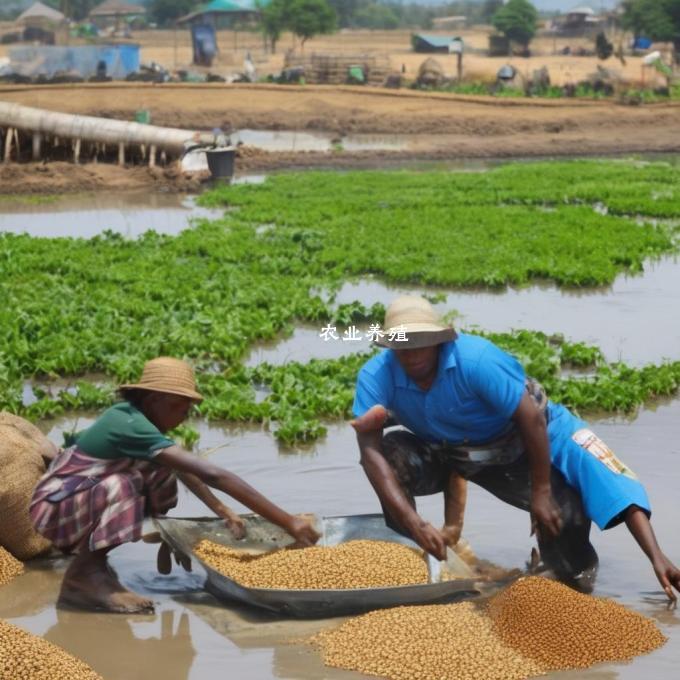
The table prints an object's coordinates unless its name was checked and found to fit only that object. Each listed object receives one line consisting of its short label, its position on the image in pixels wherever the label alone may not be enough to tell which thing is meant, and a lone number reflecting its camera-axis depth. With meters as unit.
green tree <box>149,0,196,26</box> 82.44
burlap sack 5.75
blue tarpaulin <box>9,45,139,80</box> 46.62
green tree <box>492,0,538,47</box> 64.31
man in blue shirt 5.15
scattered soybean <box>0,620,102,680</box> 4.29
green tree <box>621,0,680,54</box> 54.25
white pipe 26.58
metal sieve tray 5.02
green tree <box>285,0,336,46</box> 58.75
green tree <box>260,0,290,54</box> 59.88
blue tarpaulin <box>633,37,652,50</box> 57.00
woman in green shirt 5.21
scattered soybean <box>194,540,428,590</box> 5.13
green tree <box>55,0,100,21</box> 86.50
